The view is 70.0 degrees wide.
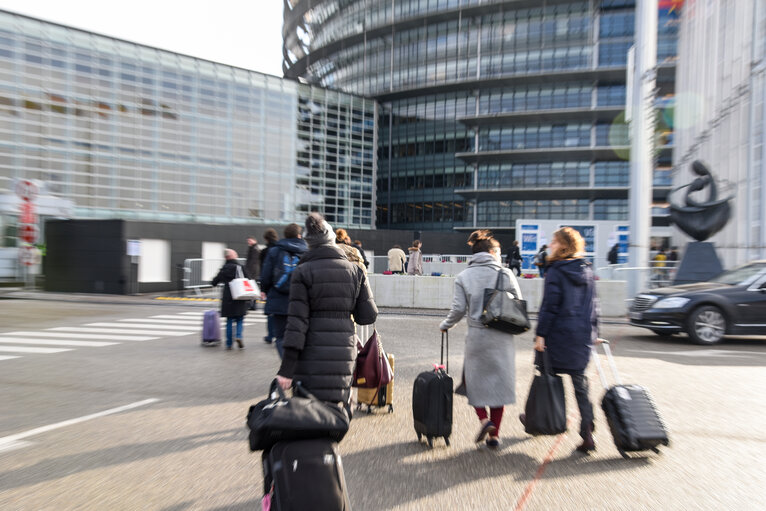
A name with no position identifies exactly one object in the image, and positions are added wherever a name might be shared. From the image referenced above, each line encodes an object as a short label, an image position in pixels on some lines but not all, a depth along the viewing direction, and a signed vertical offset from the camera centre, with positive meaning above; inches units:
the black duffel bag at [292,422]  101.4 -32.7
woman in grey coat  179.6 -33.3
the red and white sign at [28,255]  742.9 -13.8
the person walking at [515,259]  971.9 -14.8
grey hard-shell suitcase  168.9 -52.7
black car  398.6 -42.0
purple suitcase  388.2 -58.3
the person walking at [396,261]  748.0 -16.1
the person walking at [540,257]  816.9 -9.5
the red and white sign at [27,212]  737.0 +44.4
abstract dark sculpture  627.2 +47.3
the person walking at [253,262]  488.4 -13.0
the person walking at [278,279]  247.9 -14.6
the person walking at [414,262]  757.9 -17.6
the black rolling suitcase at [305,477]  98.1 -42.0
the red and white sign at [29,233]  738.8 +16.1
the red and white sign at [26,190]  730.8 +73.3
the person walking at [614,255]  888.3 -5.1
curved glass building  1850.4 +518.3
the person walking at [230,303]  376.2 -39.0
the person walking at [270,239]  315.2 +5.3
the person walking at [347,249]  243.2 -0.1
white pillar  613.0 +126.8
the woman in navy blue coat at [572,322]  177.9 -23.2
